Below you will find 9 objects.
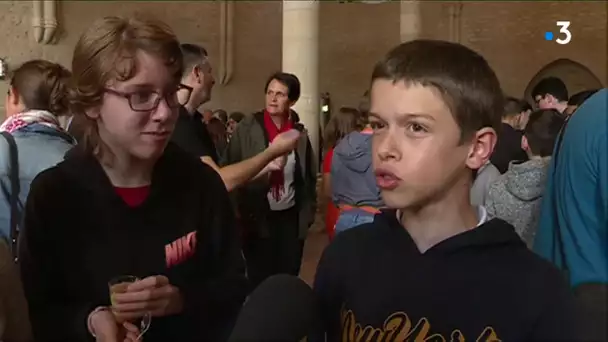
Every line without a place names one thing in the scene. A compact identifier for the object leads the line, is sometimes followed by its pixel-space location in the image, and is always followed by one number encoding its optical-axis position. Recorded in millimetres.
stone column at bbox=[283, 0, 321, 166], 8094
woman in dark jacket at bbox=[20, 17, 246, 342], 1448
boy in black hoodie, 1109
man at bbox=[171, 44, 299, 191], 2754
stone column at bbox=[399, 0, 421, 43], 12294
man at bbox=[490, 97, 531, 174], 4211
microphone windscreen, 645
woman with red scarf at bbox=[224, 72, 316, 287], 3936
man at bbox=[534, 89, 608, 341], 1510
